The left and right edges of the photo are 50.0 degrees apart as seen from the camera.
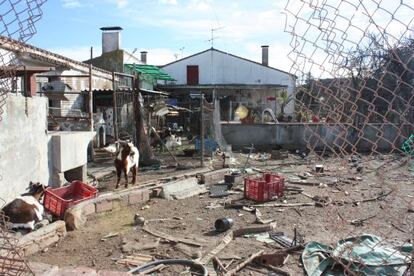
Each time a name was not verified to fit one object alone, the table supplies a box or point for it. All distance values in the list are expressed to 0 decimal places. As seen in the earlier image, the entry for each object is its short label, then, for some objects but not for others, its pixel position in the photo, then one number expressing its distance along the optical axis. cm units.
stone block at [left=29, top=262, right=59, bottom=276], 335
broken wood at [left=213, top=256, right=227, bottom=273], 561
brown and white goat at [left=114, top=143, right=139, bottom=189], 1149
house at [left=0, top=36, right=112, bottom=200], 838
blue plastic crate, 1741
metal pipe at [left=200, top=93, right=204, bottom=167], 1433
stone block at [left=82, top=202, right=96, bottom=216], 819
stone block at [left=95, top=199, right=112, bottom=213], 862
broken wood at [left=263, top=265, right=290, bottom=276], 548
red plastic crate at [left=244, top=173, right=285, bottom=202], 988
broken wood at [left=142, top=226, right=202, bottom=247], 691
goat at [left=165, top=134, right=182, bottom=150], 1925
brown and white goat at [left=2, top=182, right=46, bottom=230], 727
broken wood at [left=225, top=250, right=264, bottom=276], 547
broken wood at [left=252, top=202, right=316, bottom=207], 955
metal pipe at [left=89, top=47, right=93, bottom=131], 1291
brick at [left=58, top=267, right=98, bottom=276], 337
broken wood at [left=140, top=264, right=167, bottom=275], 545
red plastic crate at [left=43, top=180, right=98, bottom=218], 817
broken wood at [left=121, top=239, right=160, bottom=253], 659
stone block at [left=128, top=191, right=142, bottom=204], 959
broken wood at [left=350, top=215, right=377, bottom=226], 684
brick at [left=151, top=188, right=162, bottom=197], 1041
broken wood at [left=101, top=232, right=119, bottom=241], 722
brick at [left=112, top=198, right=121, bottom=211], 904
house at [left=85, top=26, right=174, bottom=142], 2028
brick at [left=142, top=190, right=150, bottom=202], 1001
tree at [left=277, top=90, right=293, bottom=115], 3137
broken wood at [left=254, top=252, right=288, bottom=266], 581
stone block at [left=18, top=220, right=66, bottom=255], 634
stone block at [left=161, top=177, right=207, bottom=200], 1060
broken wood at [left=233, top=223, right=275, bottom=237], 738
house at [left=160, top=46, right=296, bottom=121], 3472
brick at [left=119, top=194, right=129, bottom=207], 930
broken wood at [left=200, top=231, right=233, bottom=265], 607
